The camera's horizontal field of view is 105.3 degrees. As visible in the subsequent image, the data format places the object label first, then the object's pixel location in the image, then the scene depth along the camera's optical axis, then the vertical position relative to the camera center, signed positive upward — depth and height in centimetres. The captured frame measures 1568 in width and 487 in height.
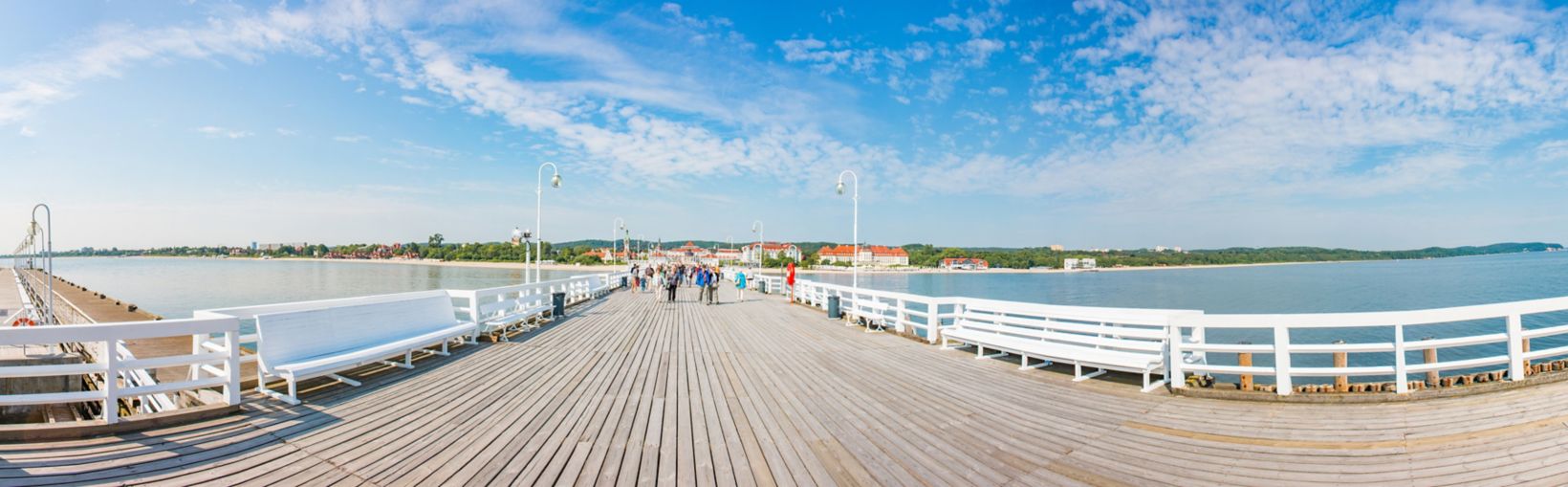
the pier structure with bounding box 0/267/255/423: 852 -205
